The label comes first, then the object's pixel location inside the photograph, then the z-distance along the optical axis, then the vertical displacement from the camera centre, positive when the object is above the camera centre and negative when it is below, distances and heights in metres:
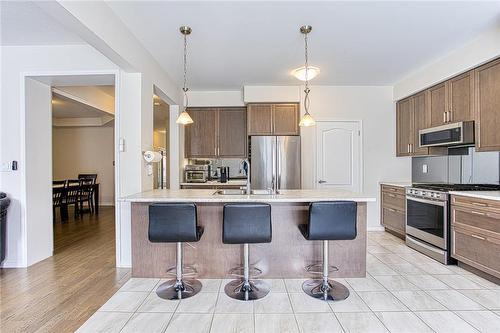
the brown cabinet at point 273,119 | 4.89 +0.84
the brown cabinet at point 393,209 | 4.27 -0.71
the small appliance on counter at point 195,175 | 5.22 -0.15
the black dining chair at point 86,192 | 6.27 -0.59
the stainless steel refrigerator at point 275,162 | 4.73 +0.07
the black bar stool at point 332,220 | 2.46 -0.49
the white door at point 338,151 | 4.98 +0.27
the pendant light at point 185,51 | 2.84 +1.42
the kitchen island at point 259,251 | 2.93 -0.90
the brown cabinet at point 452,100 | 3.40 +0.86
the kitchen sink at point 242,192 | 3.19 -0.31
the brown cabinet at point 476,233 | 2.69 -0.71
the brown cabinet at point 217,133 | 5.25 +0.64
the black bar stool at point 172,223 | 2.44 -0.49
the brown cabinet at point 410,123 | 4.29 +0.69
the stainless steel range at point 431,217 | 3.29 -0.68
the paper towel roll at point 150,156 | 3.27 +0.13
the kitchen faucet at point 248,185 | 3.24 -0.22
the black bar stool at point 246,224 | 2.45 -0.51
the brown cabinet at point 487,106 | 3.02 +0.67
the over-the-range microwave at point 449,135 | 3.42 +0.41
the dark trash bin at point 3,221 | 3.07 -0.59
